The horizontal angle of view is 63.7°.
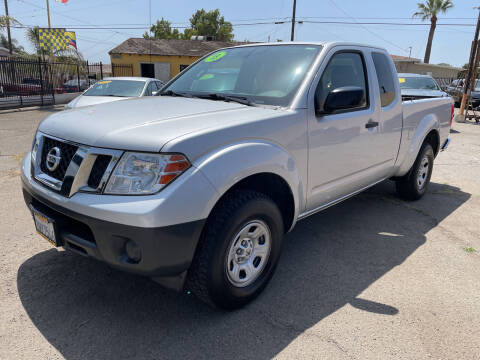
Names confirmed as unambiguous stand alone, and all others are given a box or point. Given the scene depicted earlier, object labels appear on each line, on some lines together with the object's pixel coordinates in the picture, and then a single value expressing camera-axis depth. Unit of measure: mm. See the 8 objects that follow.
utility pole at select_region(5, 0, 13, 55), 34350
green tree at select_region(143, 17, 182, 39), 57628
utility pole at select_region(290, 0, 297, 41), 30875
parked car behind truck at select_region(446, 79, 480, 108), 21405
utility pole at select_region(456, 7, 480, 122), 14898
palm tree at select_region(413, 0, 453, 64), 42812
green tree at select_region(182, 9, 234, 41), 57719
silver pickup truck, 2105
